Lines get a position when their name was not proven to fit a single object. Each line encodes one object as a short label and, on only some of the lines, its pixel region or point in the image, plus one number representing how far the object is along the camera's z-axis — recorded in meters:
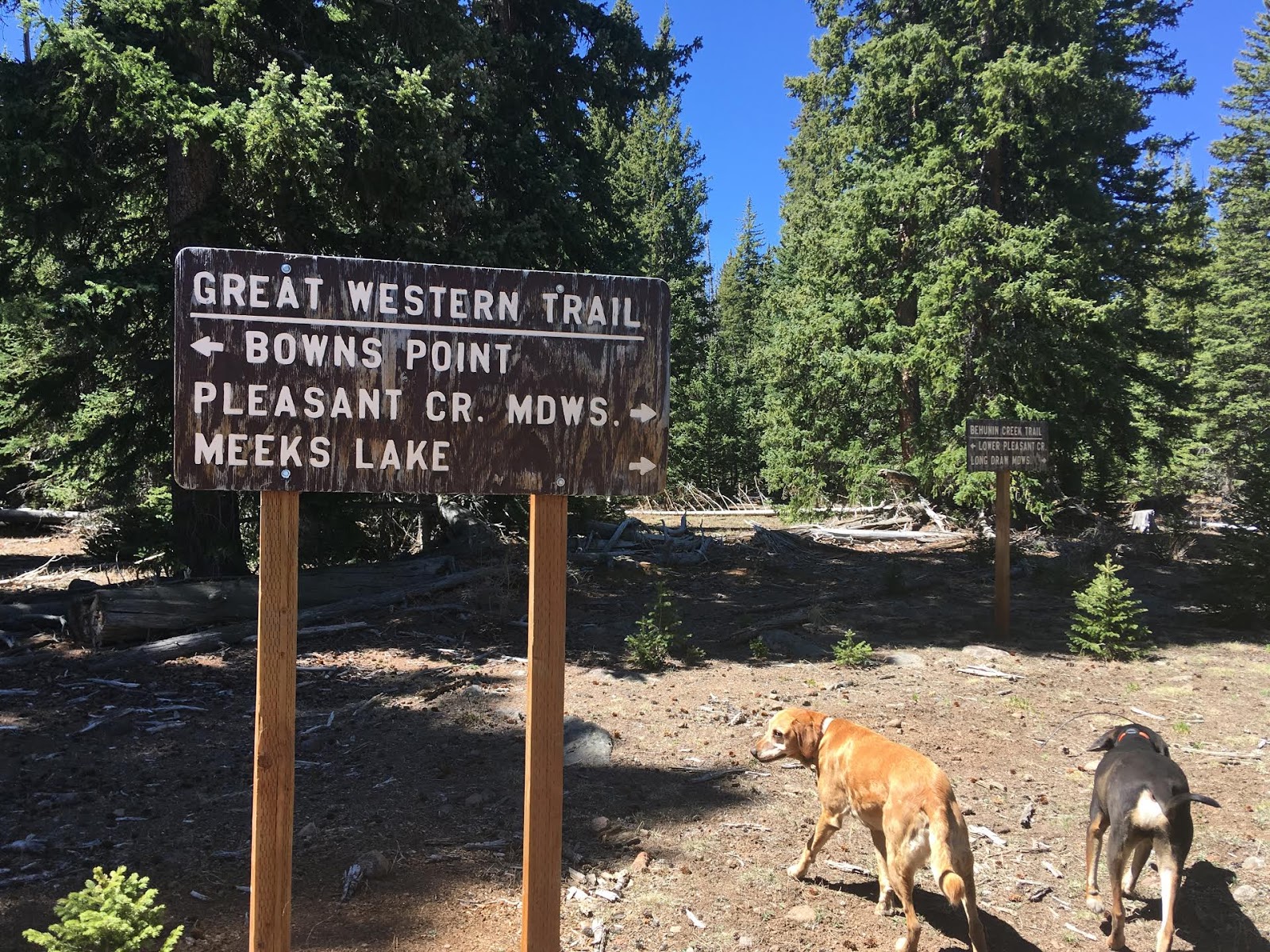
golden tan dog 3.72
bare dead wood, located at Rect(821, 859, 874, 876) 4.79
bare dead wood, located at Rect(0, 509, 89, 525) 16.75
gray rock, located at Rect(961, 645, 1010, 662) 9.75
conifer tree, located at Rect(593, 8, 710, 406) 35.78
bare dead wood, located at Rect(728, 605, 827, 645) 10.63
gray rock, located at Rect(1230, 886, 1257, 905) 4.55
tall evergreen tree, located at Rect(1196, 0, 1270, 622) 30.39
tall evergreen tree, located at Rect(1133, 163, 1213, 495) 16.88
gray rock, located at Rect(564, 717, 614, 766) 6.38
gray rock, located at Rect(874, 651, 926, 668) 9.53
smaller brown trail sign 10.40
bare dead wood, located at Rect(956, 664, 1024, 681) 9.05
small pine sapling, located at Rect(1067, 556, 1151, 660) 9.77
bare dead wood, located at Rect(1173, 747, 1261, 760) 6.69
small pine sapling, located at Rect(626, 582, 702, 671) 9.16
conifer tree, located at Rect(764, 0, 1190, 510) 15.63
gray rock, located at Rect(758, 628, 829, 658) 9.91
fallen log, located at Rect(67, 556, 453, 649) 8.88
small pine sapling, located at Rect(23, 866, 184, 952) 2.66
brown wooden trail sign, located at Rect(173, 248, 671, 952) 2.73
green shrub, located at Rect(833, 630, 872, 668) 9.16
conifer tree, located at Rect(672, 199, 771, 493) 34.75
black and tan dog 4.03
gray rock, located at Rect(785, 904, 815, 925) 4.21
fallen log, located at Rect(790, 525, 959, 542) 19.70
